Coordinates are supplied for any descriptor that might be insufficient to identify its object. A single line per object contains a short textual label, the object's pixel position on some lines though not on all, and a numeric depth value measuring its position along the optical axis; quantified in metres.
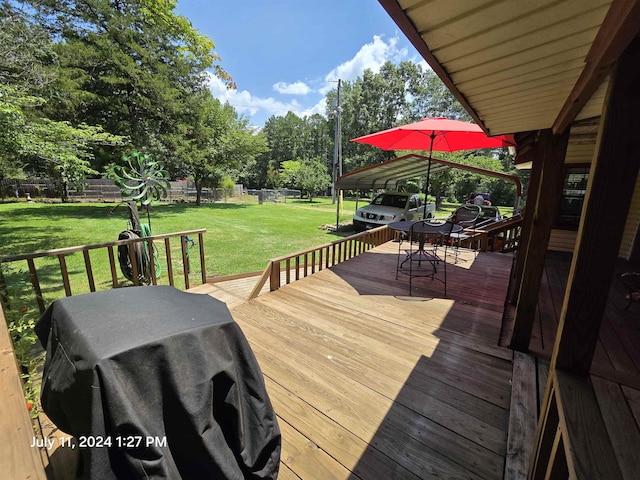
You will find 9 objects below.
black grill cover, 0.95
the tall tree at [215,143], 15.15
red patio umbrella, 4.40
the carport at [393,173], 7.22
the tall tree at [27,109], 4.73
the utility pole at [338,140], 20.47
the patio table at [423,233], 3.92
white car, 8.62
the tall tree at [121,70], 10.61
